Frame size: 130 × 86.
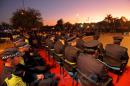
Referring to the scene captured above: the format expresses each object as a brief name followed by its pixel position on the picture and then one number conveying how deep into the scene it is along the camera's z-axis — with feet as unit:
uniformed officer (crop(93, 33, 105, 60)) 7.04
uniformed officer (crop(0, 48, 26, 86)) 3.86
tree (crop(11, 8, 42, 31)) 43.66
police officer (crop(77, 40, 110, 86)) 3.61
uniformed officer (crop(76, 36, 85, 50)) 8.39
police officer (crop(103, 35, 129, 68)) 5.82
